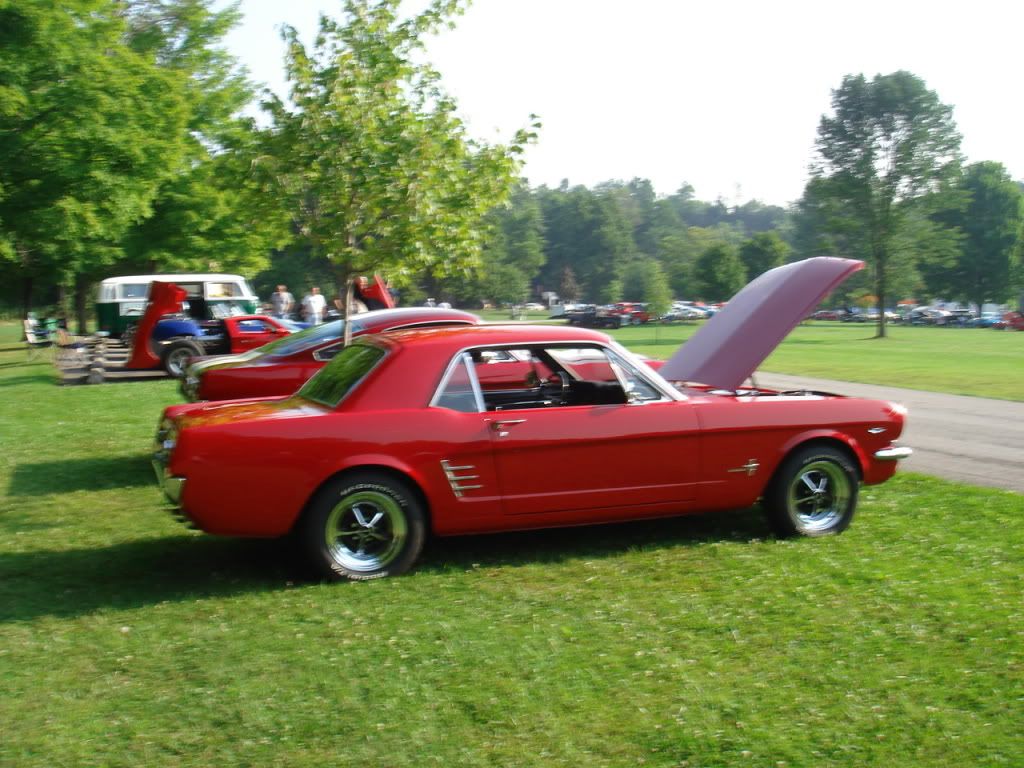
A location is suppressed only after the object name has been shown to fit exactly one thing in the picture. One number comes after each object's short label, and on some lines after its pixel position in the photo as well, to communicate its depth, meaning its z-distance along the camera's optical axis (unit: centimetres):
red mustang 579
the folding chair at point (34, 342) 3261
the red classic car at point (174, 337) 2034
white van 2320
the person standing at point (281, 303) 3139
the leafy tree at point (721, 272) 7888
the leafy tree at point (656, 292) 5641
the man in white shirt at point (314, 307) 2715
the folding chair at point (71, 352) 2122
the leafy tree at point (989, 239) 8606
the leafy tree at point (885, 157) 5584
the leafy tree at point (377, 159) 1218
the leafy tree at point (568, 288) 12025
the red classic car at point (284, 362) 1037
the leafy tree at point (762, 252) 8412
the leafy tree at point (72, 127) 2347
